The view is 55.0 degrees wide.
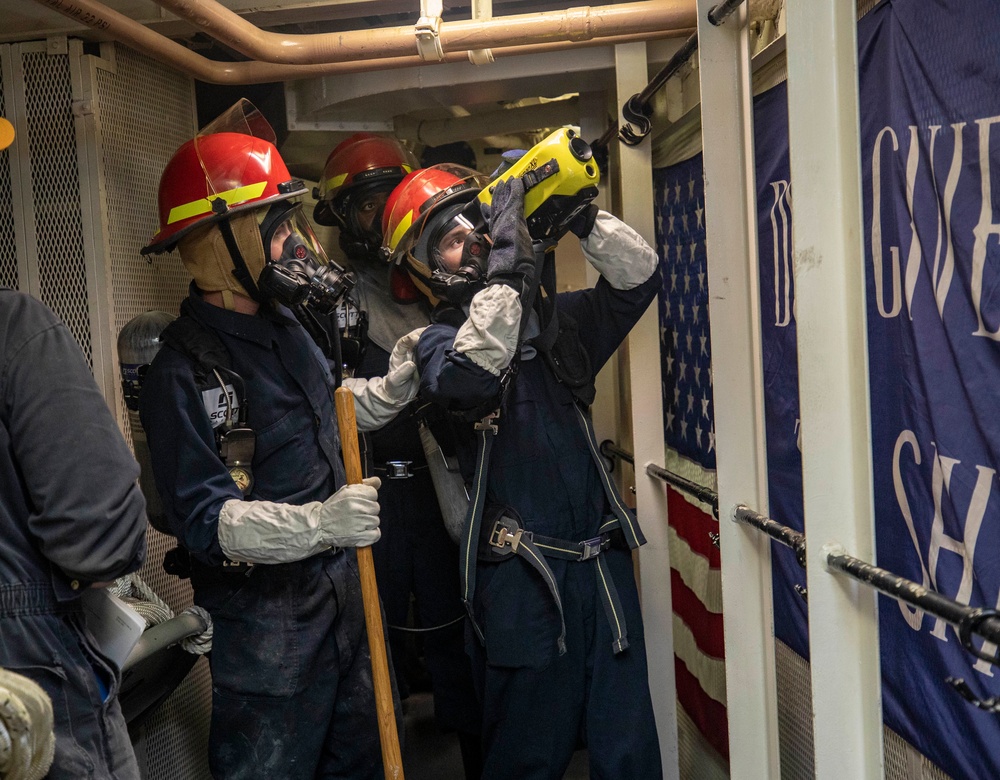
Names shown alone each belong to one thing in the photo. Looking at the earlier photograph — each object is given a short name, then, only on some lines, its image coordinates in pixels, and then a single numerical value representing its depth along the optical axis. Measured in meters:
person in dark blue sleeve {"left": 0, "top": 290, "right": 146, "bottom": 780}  1.62
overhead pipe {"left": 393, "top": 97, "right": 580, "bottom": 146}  4.35
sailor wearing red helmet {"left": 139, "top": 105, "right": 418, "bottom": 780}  2.33
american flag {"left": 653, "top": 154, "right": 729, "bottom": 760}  2.98
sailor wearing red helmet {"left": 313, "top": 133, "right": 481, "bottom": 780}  3.40
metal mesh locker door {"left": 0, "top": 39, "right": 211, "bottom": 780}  2.90
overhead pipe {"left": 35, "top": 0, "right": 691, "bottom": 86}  2.52
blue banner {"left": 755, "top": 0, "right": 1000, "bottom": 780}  1.53
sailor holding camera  2.53
